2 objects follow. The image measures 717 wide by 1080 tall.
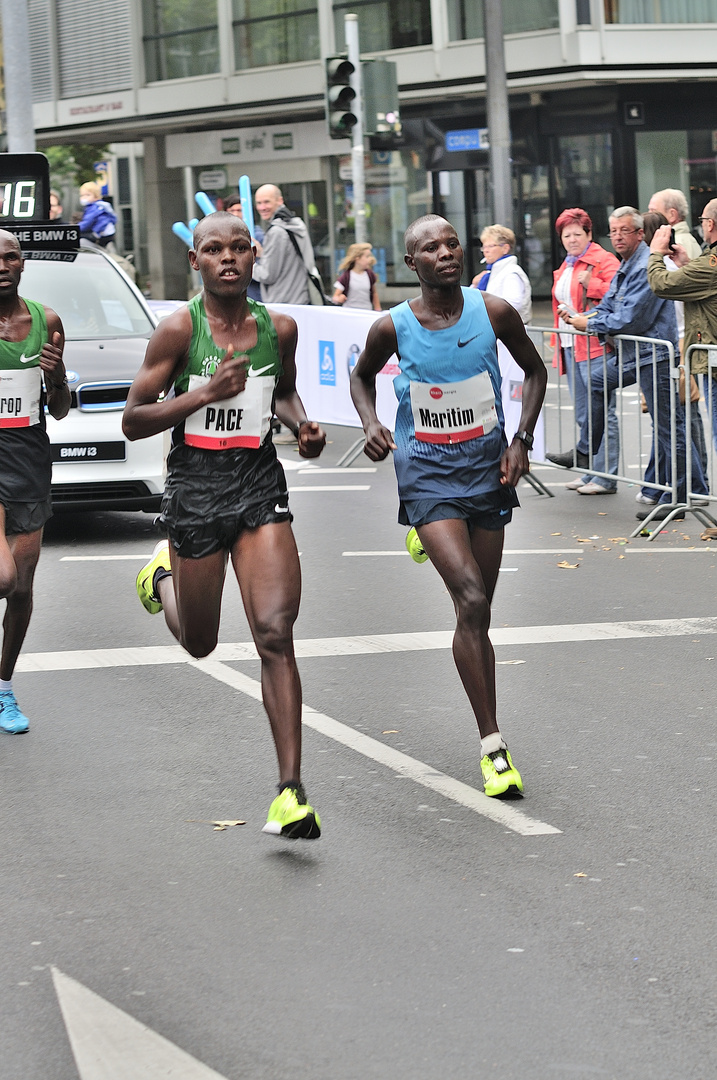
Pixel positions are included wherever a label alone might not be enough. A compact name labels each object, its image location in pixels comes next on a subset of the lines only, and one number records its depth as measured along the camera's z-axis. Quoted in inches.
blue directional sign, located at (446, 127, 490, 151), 1248.8
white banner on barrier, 573.6
